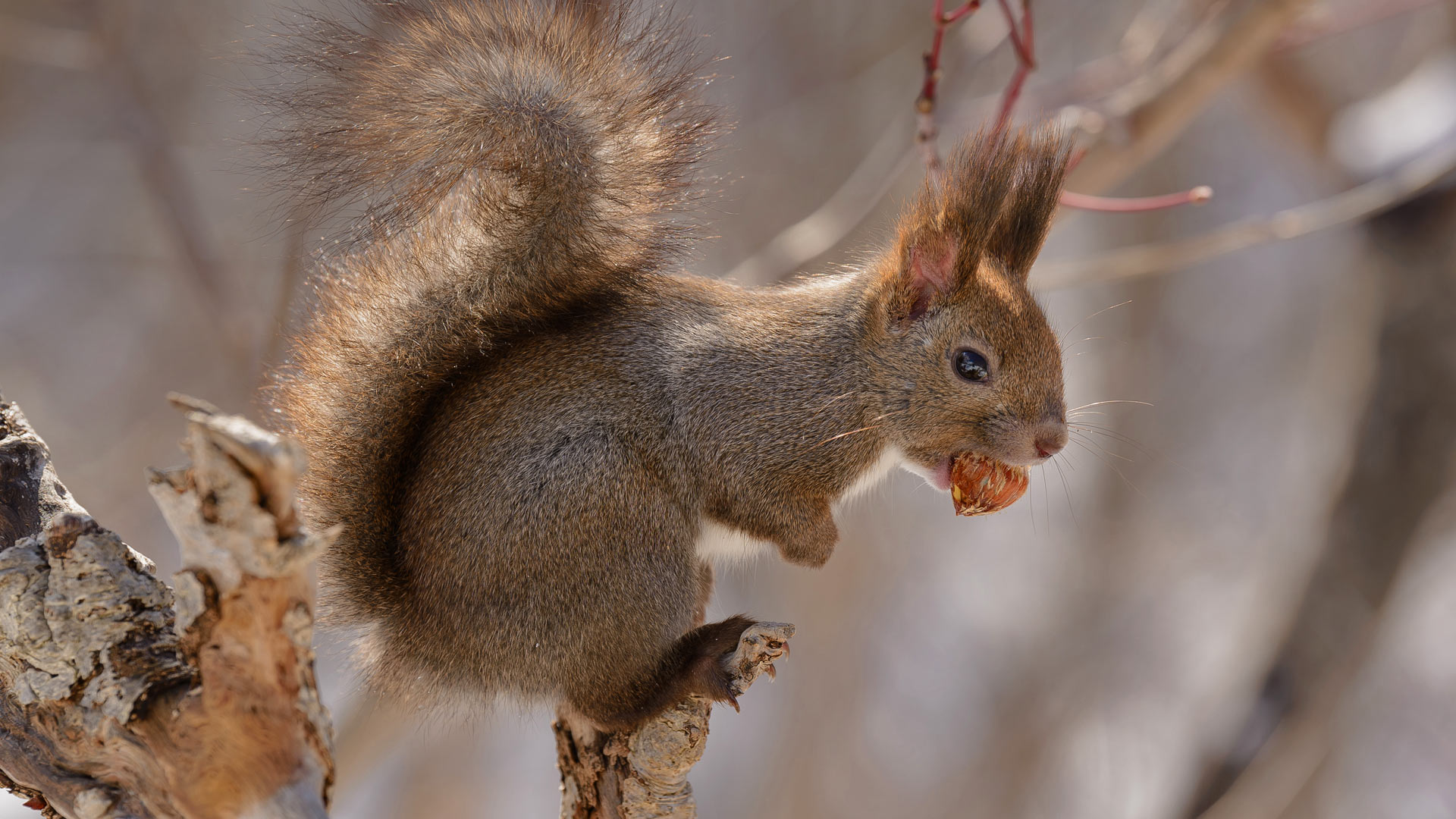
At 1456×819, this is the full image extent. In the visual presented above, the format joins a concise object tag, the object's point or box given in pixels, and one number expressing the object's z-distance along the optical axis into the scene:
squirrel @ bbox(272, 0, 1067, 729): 3.66
